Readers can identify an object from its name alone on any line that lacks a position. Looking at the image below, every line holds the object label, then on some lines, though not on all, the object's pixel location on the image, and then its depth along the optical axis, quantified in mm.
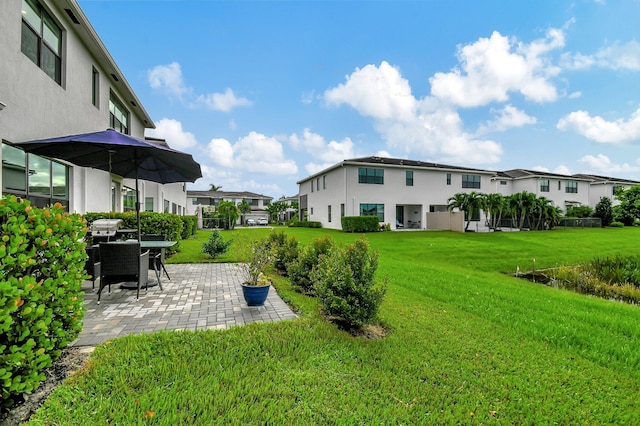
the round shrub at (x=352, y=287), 4051
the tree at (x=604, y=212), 36969
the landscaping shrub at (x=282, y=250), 8016
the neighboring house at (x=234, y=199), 55781
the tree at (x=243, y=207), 43156
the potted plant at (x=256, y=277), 5090
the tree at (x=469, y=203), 27062
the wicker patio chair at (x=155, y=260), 6551
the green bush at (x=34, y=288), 2094
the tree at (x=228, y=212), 34062
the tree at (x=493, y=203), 27448
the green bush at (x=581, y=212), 37500
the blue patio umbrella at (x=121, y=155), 5262
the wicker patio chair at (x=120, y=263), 5062
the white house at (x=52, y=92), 5699
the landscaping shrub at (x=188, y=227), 19538
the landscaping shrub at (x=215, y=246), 10971
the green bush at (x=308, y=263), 6535
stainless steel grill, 7219
